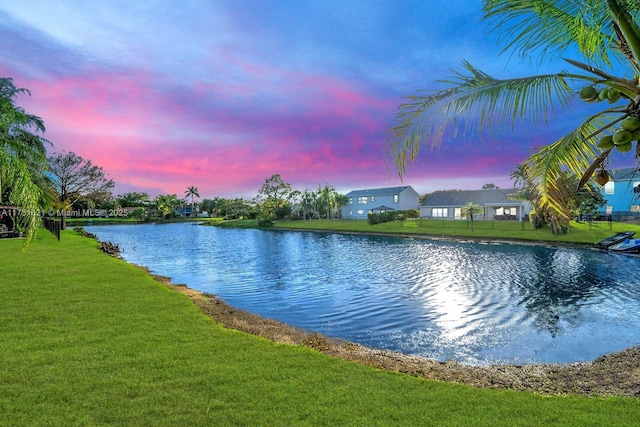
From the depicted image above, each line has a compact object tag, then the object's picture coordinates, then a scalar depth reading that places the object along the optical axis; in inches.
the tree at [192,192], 5364.2
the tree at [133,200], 4746.6
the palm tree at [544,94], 134.7
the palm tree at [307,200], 3260.3
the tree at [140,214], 3882.9
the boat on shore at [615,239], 1137.5
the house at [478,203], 2258.9
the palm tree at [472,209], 1919.3
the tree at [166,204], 4268.5
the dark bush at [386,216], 2324.1
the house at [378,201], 2842.0
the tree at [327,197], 3189.0
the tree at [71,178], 1798.8
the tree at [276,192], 3204.0
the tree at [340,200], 3213.6
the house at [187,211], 5295.3
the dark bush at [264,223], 2814.7
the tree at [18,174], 390.9
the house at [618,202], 1908.2
